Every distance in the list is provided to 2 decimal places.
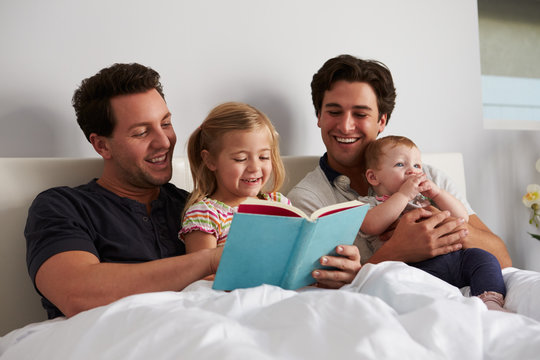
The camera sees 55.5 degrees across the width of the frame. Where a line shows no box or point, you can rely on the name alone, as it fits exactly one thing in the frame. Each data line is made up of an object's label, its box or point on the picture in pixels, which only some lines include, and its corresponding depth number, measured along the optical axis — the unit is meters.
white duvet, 0.92
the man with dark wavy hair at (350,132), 2.10
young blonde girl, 1.77
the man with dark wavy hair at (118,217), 1.43
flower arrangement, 3.13
